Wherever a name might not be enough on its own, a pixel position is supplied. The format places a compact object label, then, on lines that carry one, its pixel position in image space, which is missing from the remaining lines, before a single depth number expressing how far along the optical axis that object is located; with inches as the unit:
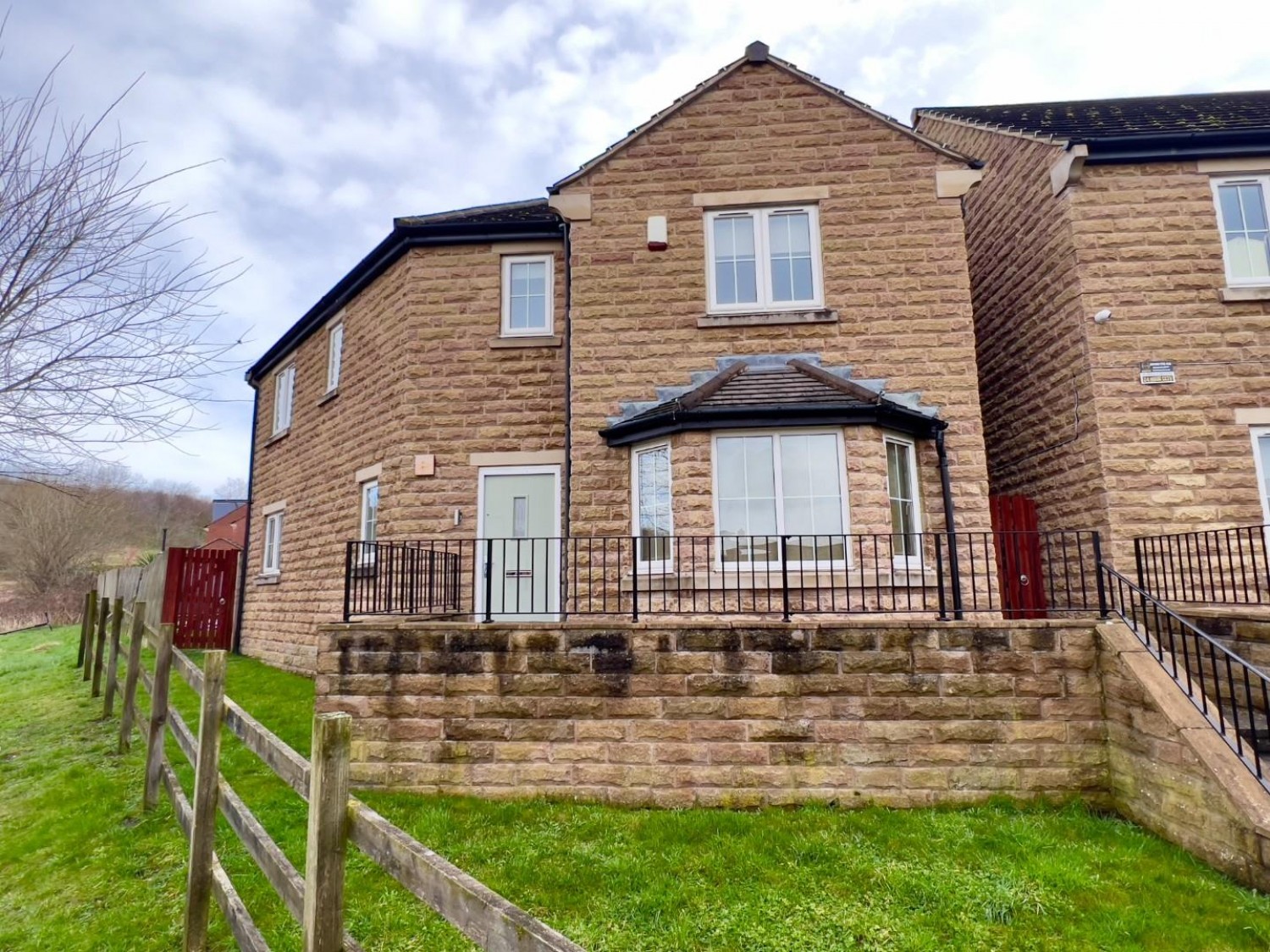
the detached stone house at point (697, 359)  314.8
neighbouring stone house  322.7
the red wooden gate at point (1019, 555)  339.3
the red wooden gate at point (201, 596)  615.8
